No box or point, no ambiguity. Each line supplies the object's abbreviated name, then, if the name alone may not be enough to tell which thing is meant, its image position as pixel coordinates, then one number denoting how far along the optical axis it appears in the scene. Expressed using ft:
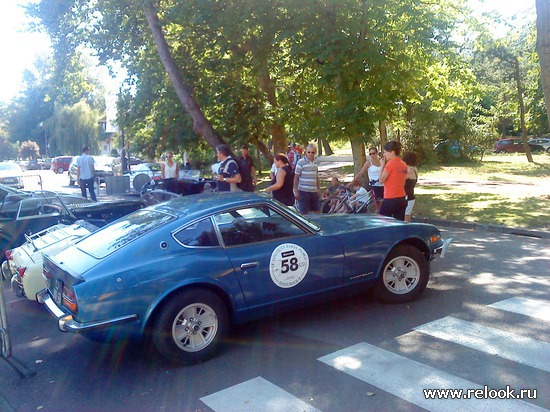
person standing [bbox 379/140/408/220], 26.40
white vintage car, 20.27
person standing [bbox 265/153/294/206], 32.94
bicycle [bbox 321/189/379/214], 37.32
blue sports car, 15.33
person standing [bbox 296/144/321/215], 33.30
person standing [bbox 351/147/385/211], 36.76
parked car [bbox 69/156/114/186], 95.82
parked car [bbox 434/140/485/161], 109.50
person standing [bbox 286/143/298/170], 55.72
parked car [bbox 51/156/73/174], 156.76
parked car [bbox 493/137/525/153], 164.45
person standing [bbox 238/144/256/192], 33.83
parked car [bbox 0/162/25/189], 78.71
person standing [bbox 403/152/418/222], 31.01
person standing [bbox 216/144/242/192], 32.48
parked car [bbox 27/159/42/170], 221.87
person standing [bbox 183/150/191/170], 98.72
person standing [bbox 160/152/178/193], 49.11
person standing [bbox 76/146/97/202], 56.34
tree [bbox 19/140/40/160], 332.39
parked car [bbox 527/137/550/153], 163.15
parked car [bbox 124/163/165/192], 71.00
